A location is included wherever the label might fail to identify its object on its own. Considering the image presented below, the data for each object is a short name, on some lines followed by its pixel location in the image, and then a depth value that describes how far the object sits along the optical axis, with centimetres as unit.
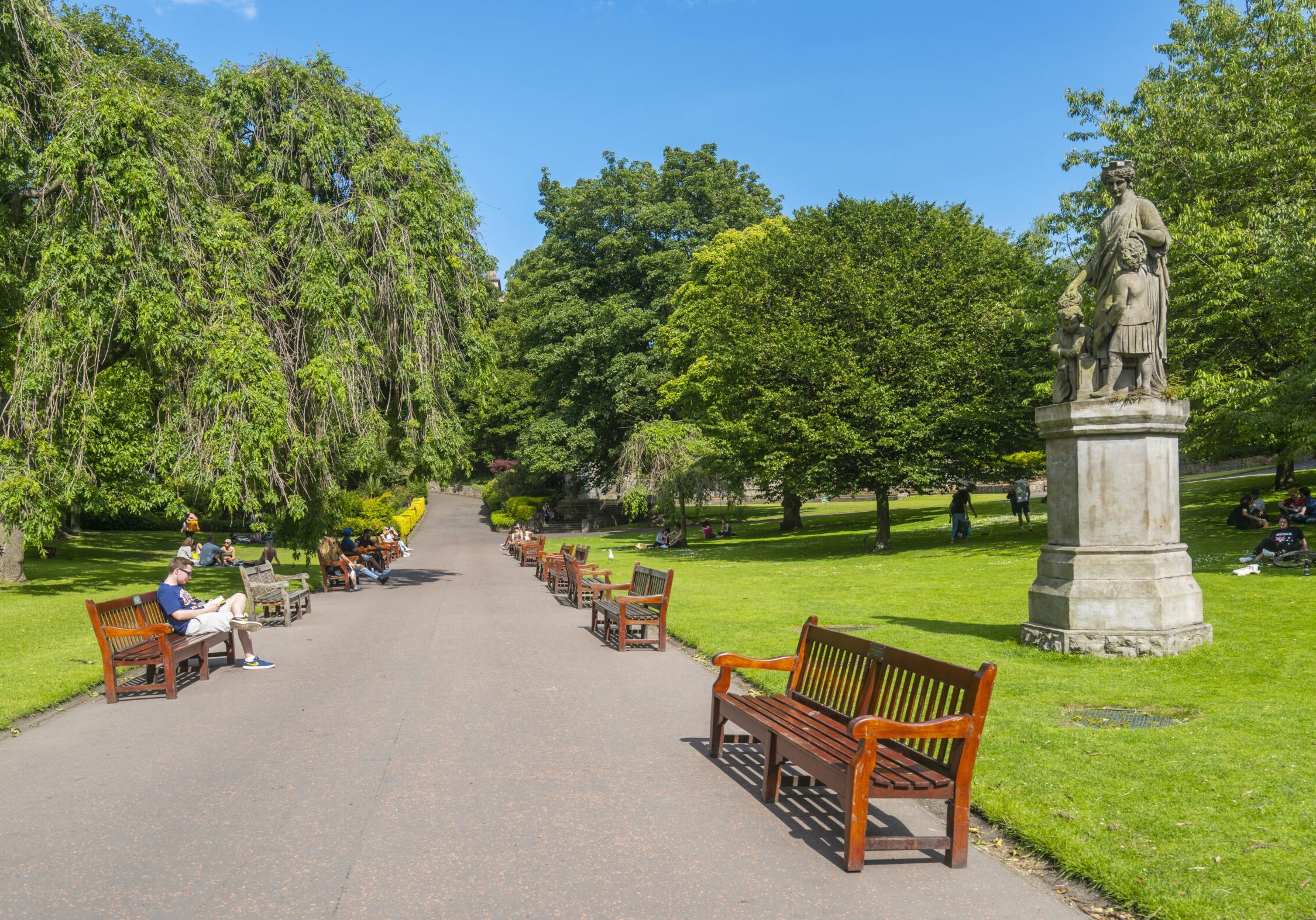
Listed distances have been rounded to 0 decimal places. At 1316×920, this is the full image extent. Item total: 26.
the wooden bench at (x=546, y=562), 2031
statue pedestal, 949
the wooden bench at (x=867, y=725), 479
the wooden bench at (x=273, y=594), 1457
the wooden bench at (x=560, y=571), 1888
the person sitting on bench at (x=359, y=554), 2208
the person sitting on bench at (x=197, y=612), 1012
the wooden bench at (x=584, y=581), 1514
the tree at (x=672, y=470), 3412
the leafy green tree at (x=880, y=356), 2644
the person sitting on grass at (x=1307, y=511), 2100
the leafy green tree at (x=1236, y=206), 1978
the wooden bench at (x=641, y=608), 1174
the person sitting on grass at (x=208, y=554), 2881
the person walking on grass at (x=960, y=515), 2786
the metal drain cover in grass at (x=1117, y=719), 712
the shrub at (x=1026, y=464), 2994
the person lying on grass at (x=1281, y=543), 1574
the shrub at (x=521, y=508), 4891
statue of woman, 991
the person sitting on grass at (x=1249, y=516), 2161
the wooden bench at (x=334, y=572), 2038
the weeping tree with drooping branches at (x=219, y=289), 1706
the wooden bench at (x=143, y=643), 905
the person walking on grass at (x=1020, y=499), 2828
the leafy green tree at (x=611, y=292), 4444
